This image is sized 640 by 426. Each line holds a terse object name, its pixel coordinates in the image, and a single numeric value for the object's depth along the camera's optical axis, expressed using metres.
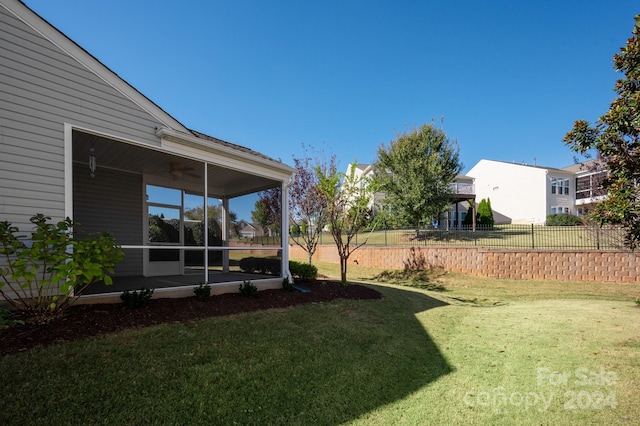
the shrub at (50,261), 3.80
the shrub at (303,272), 9.28
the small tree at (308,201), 14.23
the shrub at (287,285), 7.77
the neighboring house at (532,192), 28.62
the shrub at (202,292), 5.96
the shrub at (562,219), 23.09
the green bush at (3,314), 2.31
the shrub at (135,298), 4.98
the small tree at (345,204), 10.02
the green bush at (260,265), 8.34
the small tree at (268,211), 9.20
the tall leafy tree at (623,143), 4.90
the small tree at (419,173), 20.12
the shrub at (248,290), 6.71
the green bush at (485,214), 26.56
